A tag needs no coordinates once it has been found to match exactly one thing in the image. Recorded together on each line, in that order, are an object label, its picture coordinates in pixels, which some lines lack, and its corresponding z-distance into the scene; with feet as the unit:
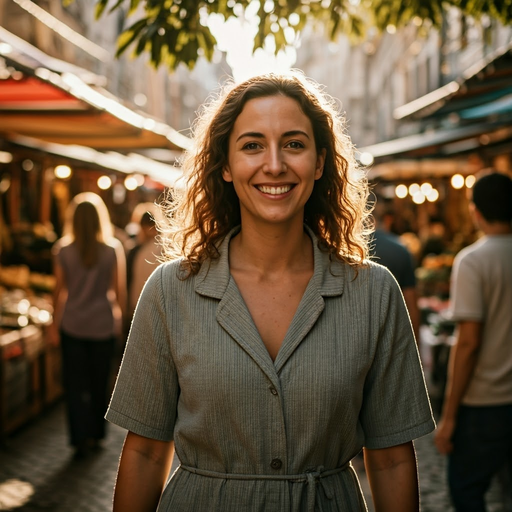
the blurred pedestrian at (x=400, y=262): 18.22
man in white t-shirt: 13.41
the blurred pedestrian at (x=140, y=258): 26.35
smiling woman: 7.38
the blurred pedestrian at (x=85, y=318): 22.80
